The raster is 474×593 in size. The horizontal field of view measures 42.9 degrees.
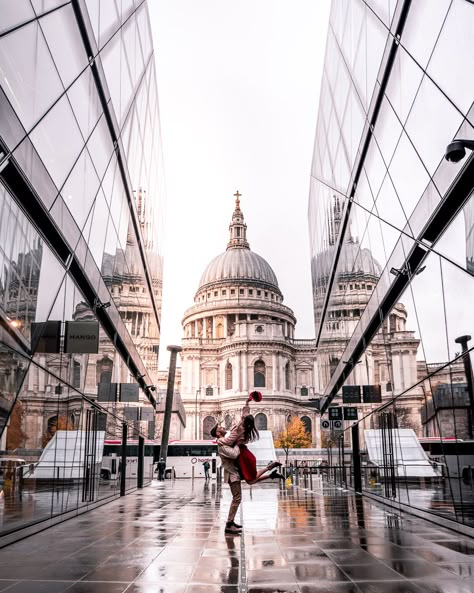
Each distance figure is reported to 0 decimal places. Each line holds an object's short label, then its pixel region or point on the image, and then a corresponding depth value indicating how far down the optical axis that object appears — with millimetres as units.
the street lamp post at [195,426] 107962
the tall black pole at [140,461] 28400
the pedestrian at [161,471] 42134
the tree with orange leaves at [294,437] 95250
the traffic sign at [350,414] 25484
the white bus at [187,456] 56500
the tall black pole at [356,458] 23656
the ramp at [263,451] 53219
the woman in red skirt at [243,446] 9953
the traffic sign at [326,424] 28959
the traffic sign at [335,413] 27241
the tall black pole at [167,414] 54562
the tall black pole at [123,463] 22672
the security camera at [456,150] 7602
